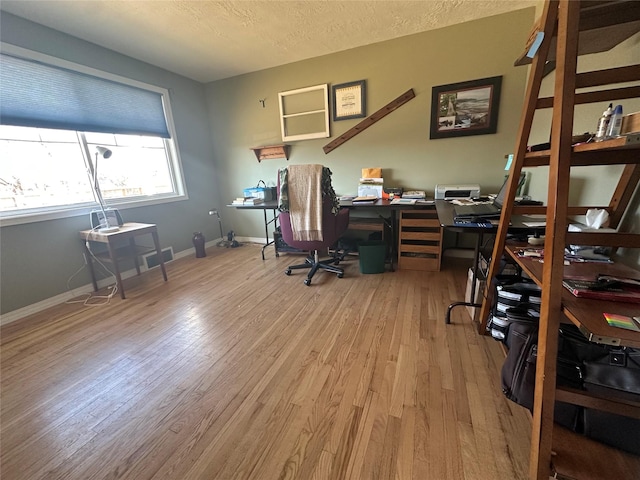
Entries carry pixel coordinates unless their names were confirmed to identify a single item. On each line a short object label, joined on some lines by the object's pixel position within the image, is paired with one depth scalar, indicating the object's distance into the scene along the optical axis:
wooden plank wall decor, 2.87
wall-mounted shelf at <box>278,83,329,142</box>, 3.22
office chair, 2.23
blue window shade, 2.09
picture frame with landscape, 2.58
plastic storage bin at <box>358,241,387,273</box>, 2.64
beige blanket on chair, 2.21
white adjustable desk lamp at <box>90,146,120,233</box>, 2.52
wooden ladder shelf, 0.69
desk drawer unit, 2.61
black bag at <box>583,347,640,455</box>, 0.78
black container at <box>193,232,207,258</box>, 3.55
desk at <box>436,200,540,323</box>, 1.46
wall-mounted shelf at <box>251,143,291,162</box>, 3.57
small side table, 2.37
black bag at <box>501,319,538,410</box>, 0.94
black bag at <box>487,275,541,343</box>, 1.30
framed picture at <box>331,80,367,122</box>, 3.02
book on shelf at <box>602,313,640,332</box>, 0.63
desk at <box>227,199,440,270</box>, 2.60
